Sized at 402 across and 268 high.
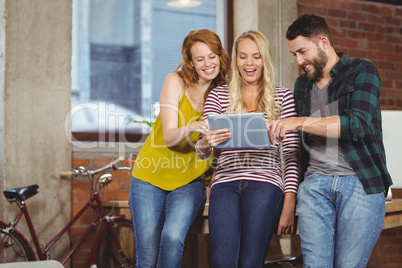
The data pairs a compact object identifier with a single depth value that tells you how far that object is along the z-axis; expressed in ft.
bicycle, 11.36
